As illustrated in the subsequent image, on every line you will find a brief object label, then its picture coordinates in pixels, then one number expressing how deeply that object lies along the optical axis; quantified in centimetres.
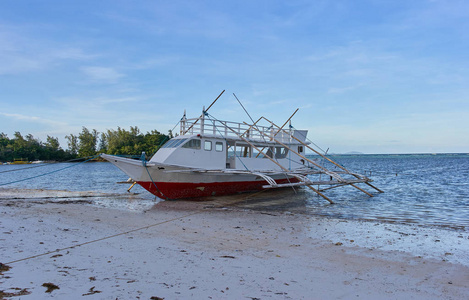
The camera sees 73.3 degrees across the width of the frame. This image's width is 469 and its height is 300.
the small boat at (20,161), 8266
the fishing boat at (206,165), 1628
